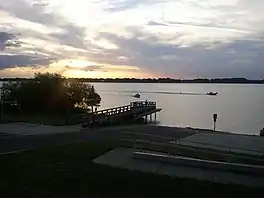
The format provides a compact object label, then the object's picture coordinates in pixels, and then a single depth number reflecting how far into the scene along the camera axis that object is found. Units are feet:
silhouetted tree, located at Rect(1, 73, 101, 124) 81.77
